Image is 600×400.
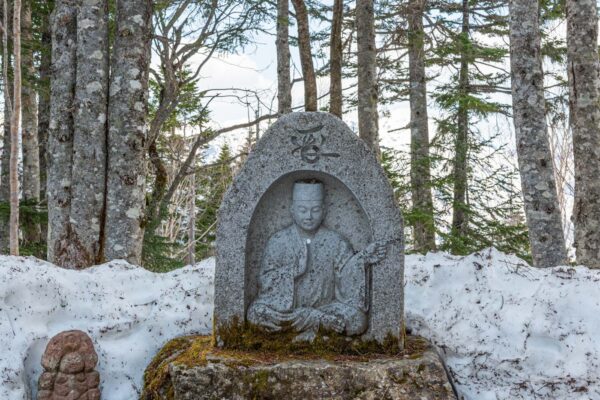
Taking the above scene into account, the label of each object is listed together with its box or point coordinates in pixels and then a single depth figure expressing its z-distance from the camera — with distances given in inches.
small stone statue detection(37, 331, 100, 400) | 121.0
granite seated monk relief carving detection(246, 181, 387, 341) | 128.1
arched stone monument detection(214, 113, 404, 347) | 128.0
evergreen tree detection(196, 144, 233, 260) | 748.4
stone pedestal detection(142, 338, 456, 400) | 111.7
